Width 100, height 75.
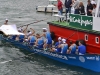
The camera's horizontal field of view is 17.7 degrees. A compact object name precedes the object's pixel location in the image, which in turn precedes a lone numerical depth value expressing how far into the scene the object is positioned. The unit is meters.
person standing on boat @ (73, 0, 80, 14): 22.57
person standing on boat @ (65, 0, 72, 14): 24.94
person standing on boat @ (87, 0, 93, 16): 21.25
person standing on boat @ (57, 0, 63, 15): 26.06
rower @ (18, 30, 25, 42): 26.58
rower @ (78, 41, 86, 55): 20.31
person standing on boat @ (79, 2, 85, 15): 21.89
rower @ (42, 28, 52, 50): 23.17
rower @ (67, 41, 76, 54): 21.00
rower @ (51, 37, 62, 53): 22.19
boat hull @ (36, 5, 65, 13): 49.86
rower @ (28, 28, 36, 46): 24.80
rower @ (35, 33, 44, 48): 23.75
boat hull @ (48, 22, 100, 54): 20.28
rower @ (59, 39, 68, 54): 21.44
